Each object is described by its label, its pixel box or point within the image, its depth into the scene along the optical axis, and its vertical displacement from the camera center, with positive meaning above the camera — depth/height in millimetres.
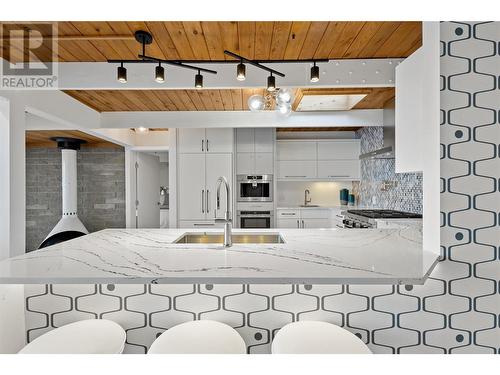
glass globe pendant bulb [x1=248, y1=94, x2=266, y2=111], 2666 +743
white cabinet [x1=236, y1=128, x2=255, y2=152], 4820 +753
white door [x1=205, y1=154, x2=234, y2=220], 4648 +226
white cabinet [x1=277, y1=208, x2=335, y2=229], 4848 -511
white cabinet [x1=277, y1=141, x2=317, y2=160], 5145 +608
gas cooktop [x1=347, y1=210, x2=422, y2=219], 3318 -336
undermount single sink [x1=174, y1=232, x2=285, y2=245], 2350 -404
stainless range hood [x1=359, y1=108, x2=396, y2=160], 3390 +556
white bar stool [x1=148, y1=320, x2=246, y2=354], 1140 -597
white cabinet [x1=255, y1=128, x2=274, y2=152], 4836 +753
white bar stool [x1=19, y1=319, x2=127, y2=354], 1130 -591
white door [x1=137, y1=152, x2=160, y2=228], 5652 -68
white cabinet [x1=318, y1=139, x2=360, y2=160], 5129 +605
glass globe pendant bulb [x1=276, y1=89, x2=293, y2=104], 2551 +762
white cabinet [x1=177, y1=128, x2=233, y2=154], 4691 +722
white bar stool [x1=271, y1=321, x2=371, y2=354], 1132 -599
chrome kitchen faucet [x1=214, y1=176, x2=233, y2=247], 1751 -195
